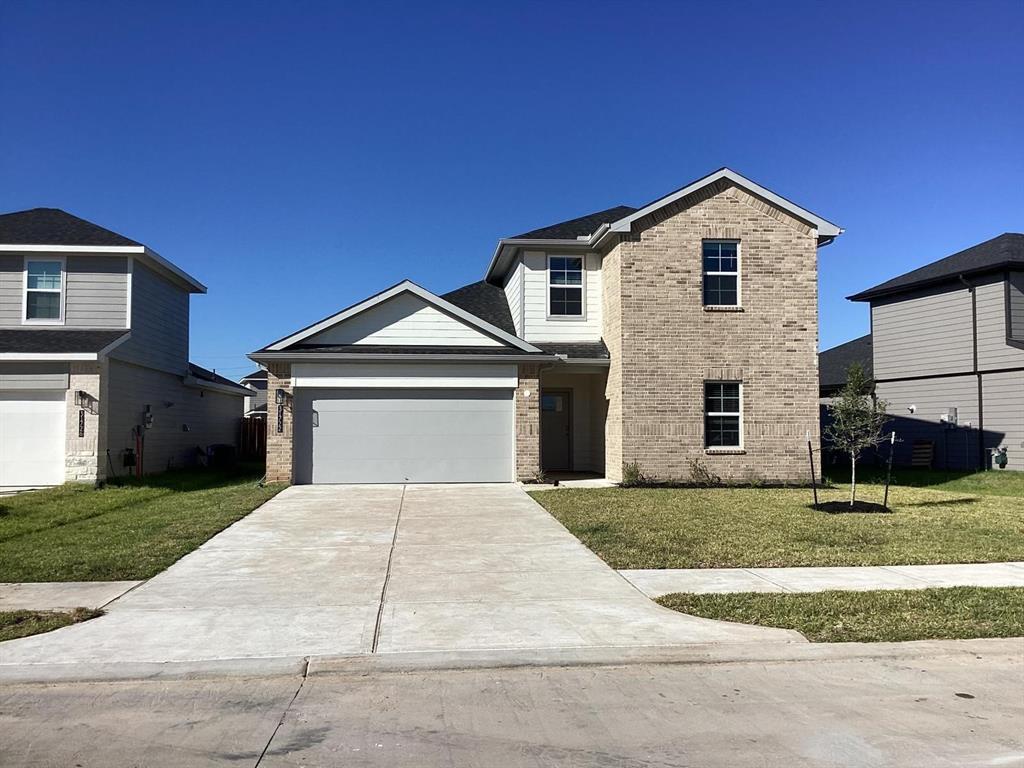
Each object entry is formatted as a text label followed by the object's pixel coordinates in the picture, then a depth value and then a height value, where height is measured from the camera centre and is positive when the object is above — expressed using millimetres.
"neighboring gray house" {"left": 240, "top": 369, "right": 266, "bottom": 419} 42750 +2144
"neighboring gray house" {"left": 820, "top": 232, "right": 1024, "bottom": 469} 22062 +2096
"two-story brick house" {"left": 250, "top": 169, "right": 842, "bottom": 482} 17984 +1246
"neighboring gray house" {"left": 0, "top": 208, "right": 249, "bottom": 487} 17516 +1689
